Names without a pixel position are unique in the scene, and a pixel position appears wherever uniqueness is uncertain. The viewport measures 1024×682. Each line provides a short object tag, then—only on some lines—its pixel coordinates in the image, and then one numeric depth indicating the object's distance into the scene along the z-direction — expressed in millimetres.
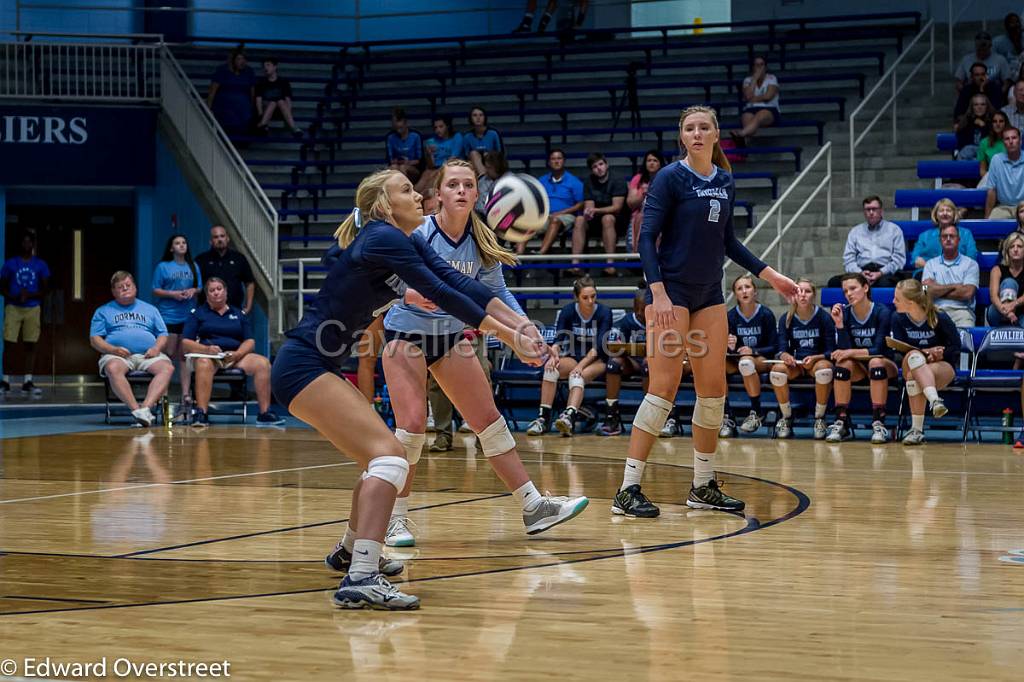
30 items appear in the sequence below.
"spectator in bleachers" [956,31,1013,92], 16281
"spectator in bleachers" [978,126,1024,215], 14039
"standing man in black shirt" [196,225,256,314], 15023
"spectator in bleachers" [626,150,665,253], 14984
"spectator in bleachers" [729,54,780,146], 17016
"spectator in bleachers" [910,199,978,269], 12898
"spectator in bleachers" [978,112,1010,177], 14539
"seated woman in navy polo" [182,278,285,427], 13555
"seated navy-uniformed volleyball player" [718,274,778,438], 12453
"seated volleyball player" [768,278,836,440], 12109
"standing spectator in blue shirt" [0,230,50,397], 17703
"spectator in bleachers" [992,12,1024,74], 16516
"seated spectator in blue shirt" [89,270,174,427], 13555
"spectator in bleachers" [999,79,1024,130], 15133
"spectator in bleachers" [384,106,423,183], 17750
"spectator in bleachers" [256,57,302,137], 19359
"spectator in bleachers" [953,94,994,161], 15117
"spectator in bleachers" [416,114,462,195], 16797
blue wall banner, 18391
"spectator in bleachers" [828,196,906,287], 13320
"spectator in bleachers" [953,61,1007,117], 15477
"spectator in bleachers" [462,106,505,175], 16781
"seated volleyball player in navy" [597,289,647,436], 12727
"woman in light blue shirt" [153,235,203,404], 14820
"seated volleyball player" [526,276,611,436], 12773
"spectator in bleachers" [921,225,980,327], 12570
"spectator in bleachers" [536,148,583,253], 15766
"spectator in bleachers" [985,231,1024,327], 12000
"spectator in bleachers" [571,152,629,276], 15383
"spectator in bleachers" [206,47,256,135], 19172
